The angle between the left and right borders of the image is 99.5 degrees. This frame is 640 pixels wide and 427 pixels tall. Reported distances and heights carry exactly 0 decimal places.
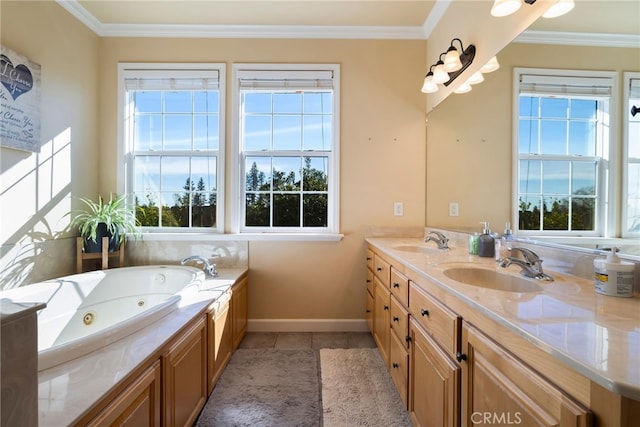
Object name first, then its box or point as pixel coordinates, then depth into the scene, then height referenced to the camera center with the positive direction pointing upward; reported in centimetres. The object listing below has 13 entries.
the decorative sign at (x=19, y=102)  166 +68
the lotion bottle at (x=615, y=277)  84 -20
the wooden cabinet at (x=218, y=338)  153 -81
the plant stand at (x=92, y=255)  208 -37
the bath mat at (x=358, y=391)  142 -109
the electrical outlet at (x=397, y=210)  245 +0
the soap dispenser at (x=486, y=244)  151 -19
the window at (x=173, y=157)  249 +47
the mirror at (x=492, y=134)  98 +50
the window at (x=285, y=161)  249 +45
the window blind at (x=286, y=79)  241 +117
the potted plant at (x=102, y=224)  210 -13
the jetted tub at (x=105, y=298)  141 -59
